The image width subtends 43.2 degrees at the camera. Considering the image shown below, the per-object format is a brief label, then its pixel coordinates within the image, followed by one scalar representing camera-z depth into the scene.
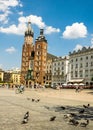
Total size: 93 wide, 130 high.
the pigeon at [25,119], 6.45
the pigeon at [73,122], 6.42
